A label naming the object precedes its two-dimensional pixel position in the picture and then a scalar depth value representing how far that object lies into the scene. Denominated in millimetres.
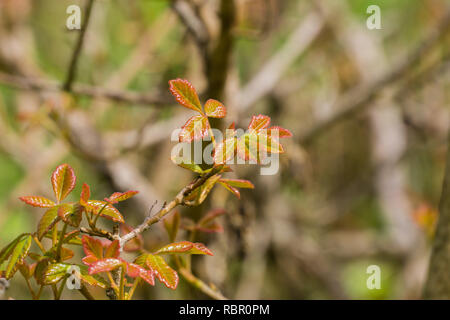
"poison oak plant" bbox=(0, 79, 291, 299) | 894
